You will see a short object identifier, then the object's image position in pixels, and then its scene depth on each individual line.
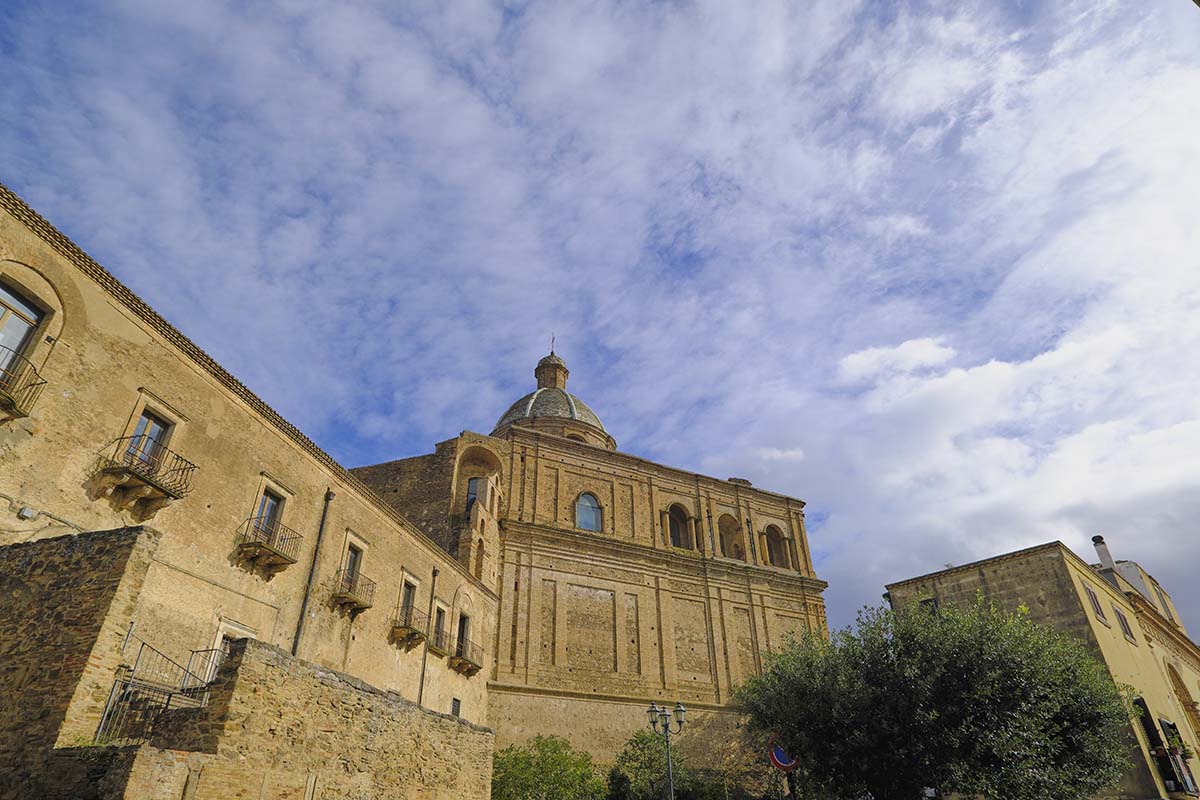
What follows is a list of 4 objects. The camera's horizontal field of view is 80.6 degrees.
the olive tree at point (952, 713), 15.81
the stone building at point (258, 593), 8.33
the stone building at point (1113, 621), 22.20
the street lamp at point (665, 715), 19.48
